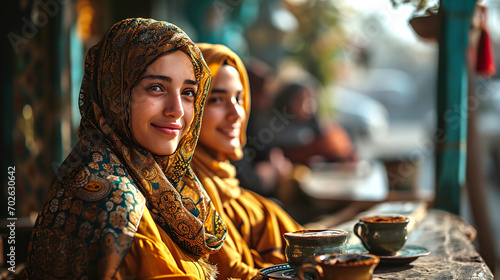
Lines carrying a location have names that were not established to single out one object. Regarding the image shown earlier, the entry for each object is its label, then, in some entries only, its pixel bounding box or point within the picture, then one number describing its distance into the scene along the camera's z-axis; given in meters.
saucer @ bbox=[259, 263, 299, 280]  1.74
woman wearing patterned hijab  1.51
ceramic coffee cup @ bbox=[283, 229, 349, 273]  1.67
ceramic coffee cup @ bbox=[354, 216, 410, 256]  2.00
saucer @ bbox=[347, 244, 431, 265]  2.04
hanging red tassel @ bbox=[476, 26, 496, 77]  3.65
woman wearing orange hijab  2.27
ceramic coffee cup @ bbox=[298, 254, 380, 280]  1.42
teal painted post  3.55
